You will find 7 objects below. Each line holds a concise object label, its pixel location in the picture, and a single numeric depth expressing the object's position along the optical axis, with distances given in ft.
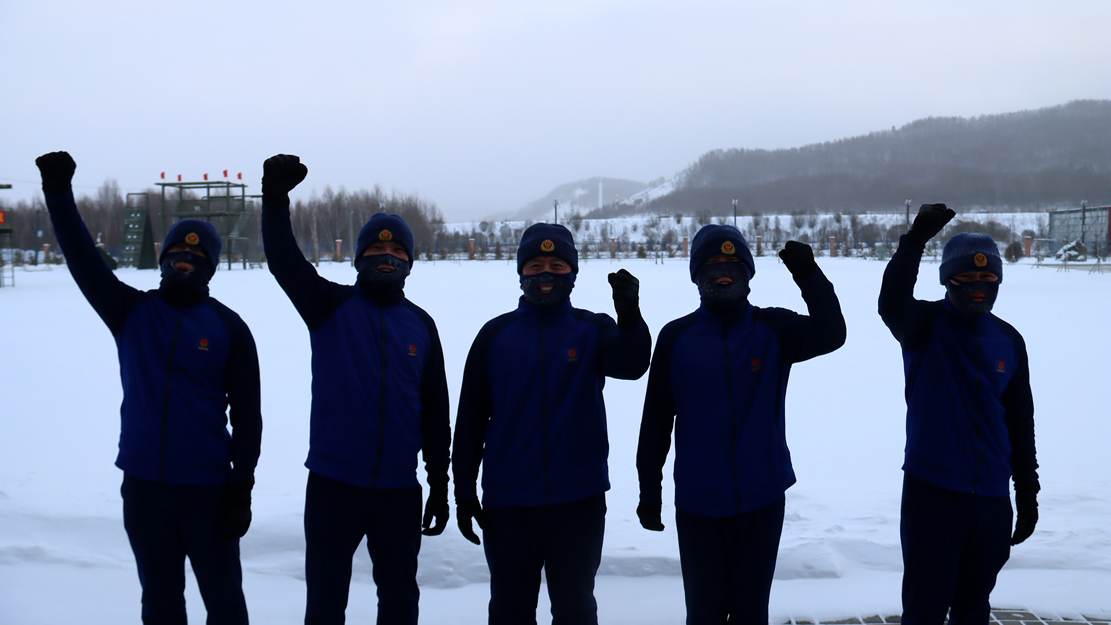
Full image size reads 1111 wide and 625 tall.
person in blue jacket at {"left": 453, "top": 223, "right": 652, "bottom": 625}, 8.11
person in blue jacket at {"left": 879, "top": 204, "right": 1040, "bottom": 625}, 8.32
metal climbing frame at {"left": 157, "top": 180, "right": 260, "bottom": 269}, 89.66
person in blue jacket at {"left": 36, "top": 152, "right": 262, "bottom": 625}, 8.09
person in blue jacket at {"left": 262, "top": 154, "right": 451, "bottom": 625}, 8.27
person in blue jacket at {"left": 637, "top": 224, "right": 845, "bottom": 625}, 7.93
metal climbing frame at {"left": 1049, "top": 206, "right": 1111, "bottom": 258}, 123.90
